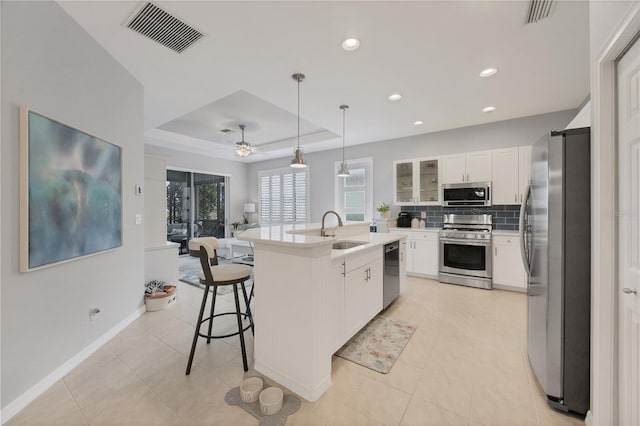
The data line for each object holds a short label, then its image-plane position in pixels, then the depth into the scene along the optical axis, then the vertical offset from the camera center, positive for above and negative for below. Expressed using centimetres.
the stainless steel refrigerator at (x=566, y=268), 151 -35
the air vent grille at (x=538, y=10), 183 +154
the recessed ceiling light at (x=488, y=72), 273 +157
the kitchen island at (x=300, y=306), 167 -69
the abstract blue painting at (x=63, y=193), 165 +16
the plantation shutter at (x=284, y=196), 703 +50
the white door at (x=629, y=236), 113 -11
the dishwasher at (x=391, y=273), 293 -76
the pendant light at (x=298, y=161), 331 +69
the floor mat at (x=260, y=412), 150 -126
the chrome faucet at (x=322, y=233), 282 -23
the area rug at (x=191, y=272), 406 -120
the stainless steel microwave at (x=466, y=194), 414 +32
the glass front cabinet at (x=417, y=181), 468 +60
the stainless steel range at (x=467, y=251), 398 -65
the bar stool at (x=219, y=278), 195 -52
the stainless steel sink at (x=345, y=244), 285 -38
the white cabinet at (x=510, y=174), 393 +62
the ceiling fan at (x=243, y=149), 465 +119
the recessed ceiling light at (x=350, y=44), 223 +154
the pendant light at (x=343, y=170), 428 +74
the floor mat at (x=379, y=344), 211 -125
